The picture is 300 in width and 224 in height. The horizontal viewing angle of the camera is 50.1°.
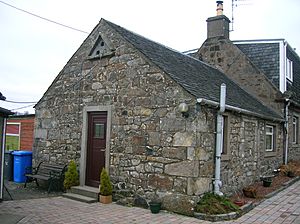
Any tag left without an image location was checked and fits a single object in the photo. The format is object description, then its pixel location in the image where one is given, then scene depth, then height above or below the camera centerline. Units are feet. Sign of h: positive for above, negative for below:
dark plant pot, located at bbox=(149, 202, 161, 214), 25.90 -5.87
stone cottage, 26.68 +1.26
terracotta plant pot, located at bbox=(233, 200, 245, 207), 27.32 -5.56
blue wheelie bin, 39.22 -4.22
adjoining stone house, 47.98 +11.17
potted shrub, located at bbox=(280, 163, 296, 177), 43.68 -4.19
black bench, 34.49 -4.77
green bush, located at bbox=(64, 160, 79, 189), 33.30 -4.70
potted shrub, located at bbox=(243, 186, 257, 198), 31.50 -5.35
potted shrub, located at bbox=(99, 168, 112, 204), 29.43 -5.16
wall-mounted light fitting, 25.99 +2.17
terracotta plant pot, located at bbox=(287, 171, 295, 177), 43.57 -4.64
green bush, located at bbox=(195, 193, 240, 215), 24.91 -5.43
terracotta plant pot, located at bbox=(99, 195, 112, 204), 29.35 -6.08
